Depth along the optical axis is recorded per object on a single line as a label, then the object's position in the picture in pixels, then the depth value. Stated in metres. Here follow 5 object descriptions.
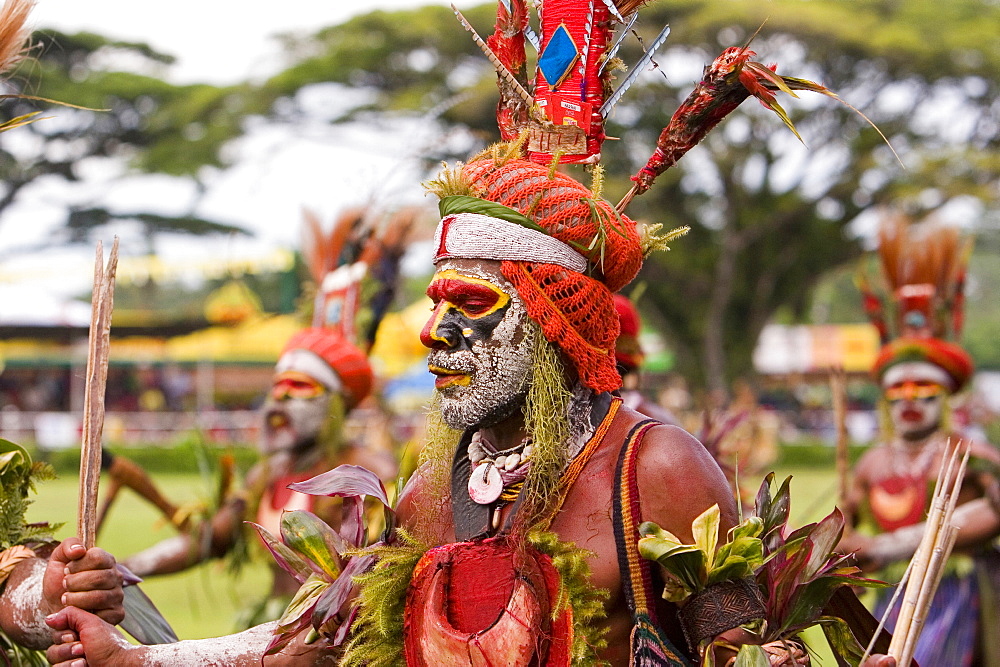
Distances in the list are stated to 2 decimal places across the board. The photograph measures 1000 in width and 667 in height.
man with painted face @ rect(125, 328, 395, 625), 6.05
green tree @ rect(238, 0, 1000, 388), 23.00
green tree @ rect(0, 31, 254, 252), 25.75
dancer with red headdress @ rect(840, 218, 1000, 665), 5.98
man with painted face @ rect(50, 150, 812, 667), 2.46
